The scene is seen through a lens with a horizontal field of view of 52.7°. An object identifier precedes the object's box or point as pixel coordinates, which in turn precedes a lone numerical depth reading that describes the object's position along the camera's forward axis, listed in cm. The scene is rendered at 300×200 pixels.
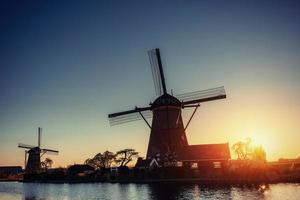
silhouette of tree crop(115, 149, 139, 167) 8013
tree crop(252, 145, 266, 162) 5672
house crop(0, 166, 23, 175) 17838
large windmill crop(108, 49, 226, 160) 5684
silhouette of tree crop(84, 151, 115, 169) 9831
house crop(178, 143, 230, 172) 5456
